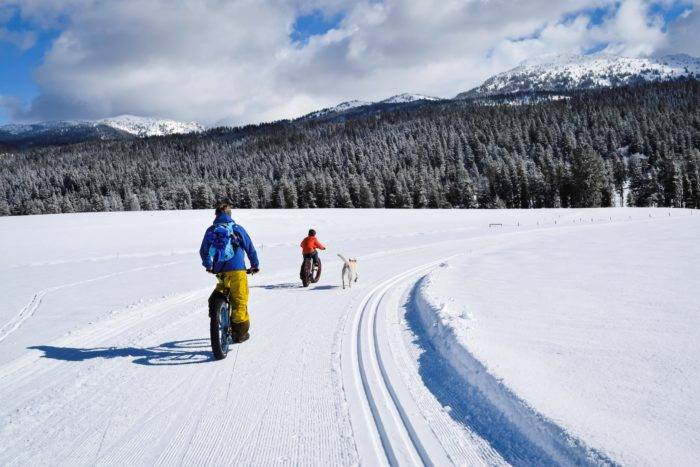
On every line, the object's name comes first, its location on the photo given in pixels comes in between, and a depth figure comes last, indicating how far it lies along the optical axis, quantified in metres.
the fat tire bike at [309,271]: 11.68
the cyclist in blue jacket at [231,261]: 5.95
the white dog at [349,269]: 11.15
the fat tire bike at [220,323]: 5.54
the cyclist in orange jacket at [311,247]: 12.09
